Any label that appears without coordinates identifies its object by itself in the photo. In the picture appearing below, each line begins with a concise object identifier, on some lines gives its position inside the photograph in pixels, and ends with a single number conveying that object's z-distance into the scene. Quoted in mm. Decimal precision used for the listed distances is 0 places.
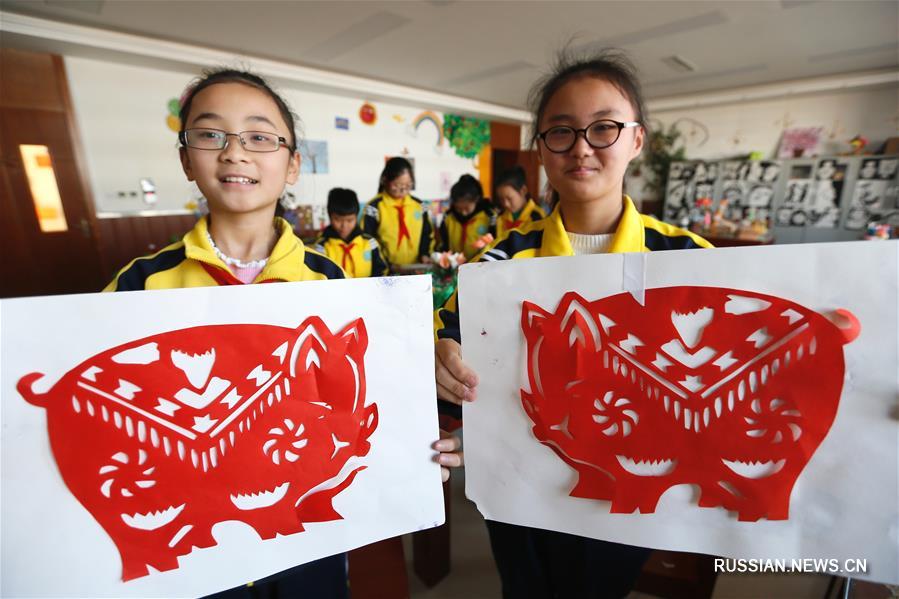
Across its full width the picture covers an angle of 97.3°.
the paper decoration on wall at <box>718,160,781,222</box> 5738
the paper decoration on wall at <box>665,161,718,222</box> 6211
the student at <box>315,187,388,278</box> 2191
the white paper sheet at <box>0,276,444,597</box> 475
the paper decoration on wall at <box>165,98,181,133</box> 3643
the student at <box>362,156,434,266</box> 2541
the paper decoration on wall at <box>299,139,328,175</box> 4586
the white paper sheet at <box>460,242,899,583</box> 471
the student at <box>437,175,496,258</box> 2859
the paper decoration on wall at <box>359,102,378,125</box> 5070
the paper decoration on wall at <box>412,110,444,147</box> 5691
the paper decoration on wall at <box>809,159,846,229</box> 5254
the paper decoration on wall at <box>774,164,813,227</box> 5480
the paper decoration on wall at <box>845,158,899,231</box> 4973
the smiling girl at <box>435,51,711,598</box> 687
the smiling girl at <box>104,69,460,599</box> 670
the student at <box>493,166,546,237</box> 2604
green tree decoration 6148
